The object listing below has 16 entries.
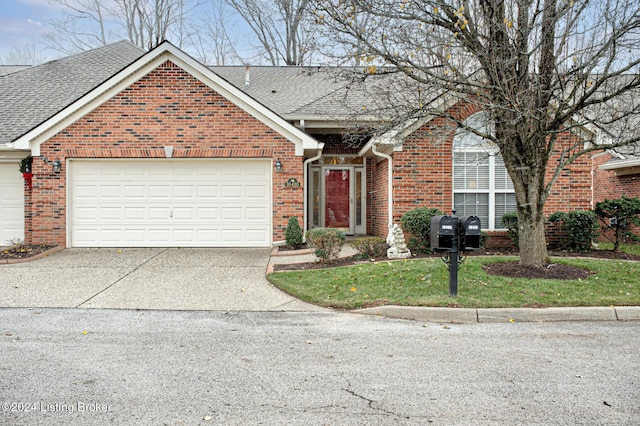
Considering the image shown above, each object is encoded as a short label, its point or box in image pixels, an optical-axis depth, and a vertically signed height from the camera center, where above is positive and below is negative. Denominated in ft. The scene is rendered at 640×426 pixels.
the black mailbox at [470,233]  21.75 -0.87
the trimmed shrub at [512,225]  35.83 -0.83
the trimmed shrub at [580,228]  35.19 -1.04
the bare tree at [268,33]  83.56 +32.52
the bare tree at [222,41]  94.63 +35.12
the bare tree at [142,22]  92.12 +37.75
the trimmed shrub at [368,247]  33.47 -2.32
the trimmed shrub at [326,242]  30.83 -1.83
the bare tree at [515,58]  23.84 +8.44
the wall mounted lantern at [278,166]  38.78 +3.94
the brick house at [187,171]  38.04 +3.64
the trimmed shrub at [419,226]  34.68 -0.88
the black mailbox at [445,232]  21.90 -0.83
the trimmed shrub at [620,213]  34.55 +0.08
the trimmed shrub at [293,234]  37.19 -1.55
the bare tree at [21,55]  104.83 +36.00
